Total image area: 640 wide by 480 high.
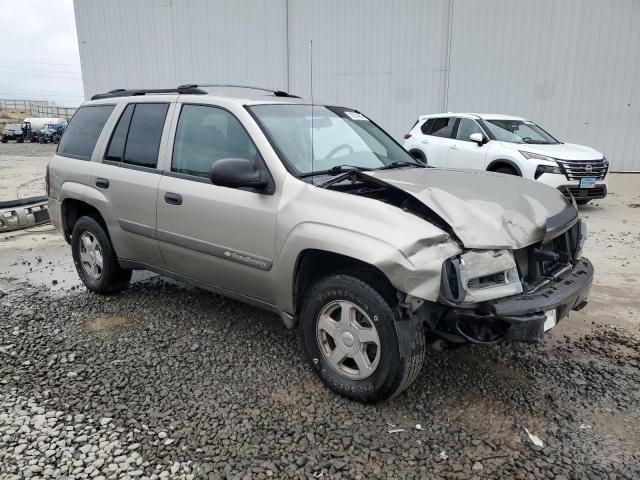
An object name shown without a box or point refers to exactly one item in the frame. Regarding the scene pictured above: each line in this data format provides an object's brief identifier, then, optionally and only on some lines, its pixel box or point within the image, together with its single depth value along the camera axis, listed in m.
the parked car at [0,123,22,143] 36.44
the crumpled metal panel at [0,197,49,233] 7.61
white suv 8.59
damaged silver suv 2.62
